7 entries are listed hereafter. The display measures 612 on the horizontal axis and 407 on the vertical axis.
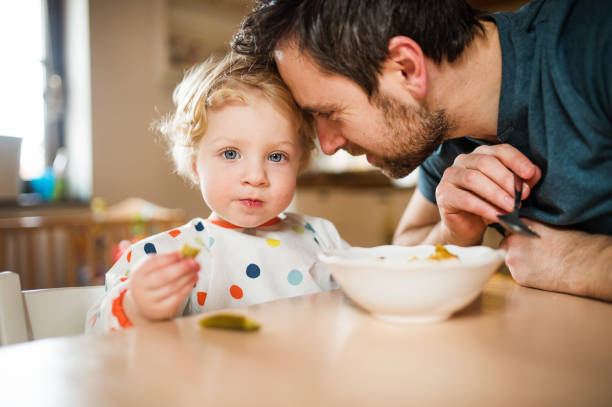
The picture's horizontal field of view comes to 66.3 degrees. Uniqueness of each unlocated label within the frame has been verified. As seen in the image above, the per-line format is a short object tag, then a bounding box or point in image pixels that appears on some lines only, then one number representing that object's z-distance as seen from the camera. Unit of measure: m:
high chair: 0.75
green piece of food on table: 0.57
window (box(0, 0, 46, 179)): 3.05
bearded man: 0.88
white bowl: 0.56
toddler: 1.02
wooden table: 0.40
